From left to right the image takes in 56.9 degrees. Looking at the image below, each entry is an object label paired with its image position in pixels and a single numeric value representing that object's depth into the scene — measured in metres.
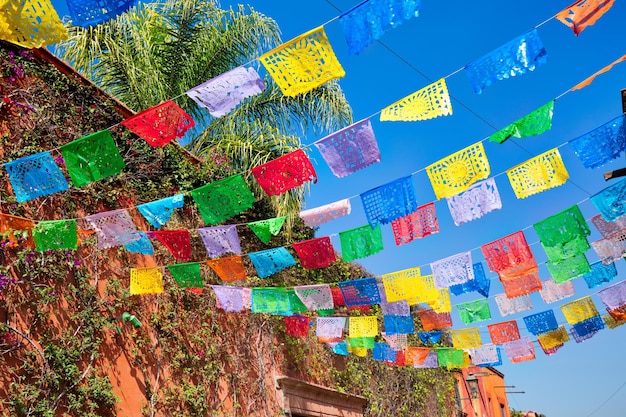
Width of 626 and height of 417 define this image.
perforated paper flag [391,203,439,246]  5.91
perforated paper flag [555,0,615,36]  3.91
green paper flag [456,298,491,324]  8.03
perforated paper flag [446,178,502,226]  5.41
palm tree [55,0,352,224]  8.31
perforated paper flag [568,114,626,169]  5.13
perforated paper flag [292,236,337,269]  6.15
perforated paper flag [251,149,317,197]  4.90
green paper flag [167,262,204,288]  5.69
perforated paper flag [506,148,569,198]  5.16
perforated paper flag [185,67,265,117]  3.99
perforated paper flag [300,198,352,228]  6.13
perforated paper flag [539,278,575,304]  8.02
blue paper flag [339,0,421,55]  3.55
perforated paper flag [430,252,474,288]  6.51
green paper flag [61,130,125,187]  4.18
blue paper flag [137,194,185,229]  5.07
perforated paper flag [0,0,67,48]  2.98
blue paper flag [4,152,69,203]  4.31
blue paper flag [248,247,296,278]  5.90
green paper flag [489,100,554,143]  4.64
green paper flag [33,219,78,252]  4.63
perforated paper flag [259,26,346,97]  3.83
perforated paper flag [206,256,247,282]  6.00
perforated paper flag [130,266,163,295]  5.62
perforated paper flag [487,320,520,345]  8.84
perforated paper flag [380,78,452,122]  4.31
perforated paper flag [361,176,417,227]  5.21
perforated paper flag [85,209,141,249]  5.00
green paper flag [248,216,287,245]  5.71
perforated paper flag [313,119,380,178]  4.72
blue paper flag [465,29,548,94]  4.17
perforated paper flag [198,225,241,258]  5.66
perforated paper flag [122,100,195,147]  4.20
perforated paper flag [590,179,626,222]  5.79
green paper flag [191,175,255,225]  5.01
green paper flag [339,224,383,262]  5.99
